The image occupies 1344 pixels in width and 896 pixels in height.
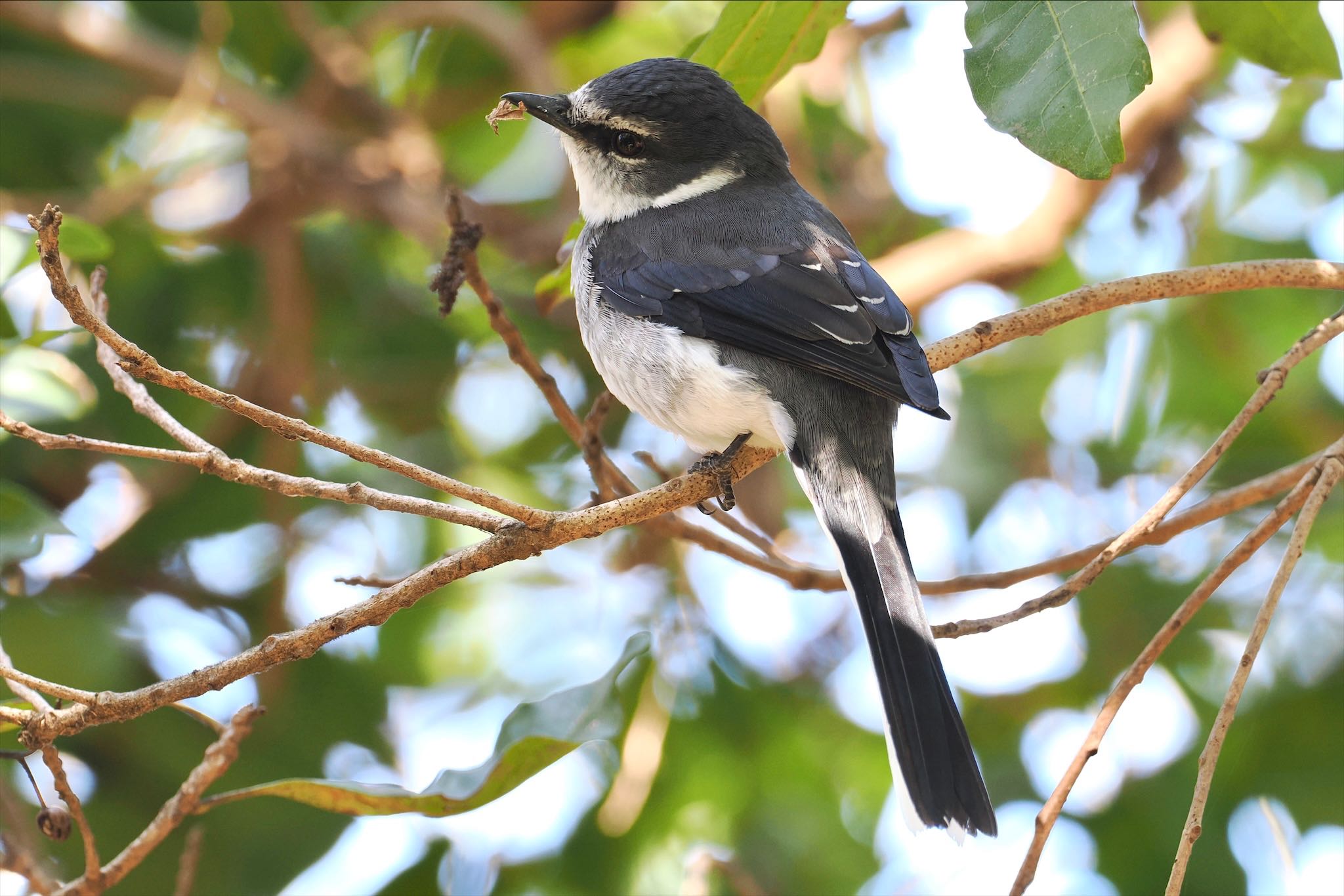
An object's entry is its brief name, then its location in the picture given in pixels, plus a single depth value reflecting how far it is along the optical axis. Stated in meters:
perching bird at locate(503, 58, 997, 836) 4.67
